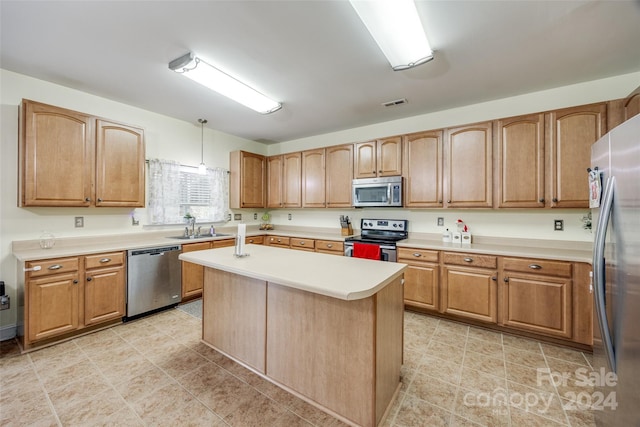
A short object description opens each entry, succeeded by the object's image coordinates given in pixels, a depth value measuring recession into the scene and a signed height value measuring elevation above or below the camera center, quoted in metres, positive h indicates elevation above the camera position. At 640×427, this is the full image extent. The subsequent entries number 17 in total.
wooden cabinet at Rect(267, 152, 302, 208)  4.59 +0.62
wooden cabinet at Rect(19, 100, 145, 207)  2.41 +0.58
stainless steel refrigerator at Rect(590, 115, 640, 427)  0.99 -0.28
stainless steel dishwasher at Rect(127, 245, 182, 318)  2.91 -0.79
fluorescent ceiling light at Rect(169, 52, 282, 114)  2.23 +1.30
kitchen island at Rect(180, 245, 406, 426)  1.46 -0.76
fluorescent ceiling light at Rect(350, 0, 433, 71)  1.52 +1.25
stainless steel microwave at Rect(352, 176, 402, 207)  3.47 +0.31
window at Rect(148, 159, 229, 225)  3.59 +0.32
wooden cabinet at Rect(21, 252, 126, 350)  2.27 -0.79
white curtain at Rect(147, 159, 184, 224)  3.56 +0.31
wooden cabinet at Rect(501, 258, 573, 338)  2.36 -0.81
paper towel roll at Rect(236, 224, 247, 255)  2.18 -0.23
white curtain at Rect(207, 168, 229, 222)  4.32 +0.35
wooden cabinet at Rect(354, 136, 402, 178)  3.54 +0.80
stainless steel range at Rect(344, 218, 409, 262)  3.27 -0.33
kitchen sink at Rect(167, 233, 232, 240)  3.66 -0.34
